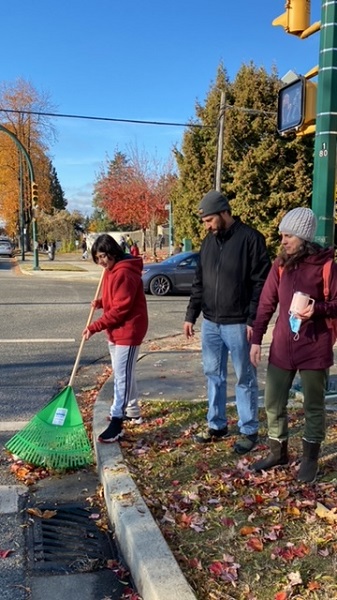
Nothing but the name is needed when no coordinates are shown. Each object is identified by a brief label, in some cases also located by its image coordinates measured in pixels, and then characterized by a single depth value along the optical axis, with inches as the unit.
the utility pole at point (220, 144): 791.9
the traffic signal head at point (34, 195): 968.0
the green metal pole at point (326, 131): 196.1
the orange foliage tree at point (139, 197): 1557.6
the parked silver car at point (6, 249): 1631.4
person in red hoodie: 172.2
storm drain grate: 118.2
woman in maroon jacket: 131.9
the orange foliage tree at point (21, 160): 1662.2
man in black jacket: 156.3
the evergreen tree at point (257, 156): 1026.7
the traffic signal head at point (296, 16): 216.7
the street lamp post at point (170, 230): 1303.9
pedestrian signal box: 201.3
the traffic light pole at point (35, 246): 1024.2
